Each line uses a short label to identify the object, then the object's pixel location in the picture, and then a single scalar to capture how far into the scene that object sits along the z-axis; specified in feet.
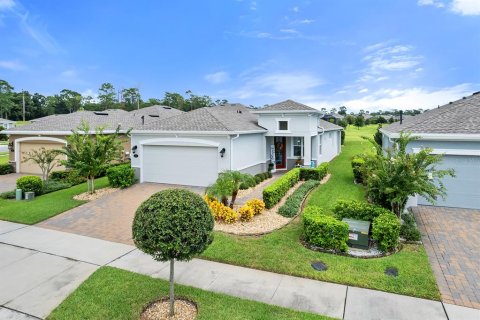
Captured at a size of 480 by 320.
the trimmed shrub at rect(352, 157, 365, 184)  54.34
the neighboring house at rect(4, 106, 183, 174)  68.90
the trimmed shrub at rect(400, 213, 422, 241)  28.30
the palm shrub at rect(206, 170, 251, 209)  35.04
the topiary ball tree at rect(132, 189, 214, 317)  15.88
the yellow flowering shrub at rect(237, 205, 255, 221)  34.68
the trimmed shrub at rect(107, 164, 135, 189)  52.85
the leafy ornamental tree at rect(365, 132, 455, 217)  28.07
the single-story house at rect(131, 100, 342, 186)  52.19
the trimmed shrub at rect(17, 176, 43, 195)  48.49
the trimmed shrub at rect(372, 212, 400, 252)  26.23
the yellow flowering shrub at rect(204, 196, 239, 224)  34.40
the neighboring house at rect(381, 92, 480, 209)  37.42
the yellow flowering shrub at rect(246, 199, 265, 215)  36.63
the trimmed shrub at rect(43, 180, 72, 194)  52.80
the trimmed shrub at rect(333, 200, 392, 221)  30.53
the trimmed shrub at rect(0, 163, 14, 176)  72.02
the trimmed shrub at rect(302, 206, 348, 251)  26.61
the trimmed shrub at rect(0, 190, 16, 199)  49.39
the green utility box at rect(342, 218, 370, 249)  26.91
